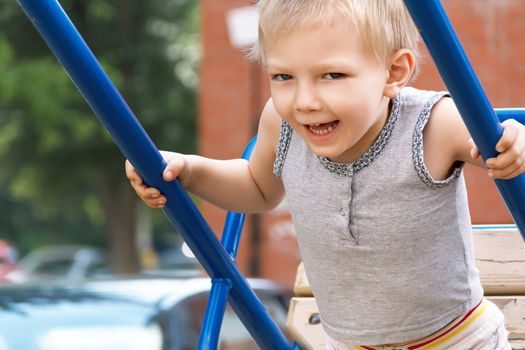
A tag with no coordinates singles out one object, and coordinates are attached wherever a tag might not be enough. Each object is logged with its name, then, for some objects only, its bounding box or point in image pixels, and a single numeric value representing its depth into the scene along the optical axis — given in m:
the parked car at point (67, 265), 28.51
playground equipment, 1.74
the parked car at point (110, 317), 5.29
